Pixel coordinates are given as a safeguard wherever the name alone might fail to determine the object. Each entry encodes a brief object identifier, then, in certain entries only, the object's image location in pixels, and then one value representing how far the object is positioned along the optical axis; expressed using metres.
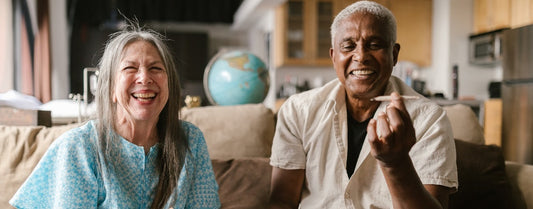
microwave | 4.31
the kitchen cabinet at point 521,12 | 3.93
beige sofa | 1.53
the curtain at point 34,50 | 4.18
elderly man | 1.21
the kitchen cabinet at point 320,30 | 5.21
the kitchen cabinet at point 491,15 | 4.27
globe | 2.01
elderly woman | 1.12
